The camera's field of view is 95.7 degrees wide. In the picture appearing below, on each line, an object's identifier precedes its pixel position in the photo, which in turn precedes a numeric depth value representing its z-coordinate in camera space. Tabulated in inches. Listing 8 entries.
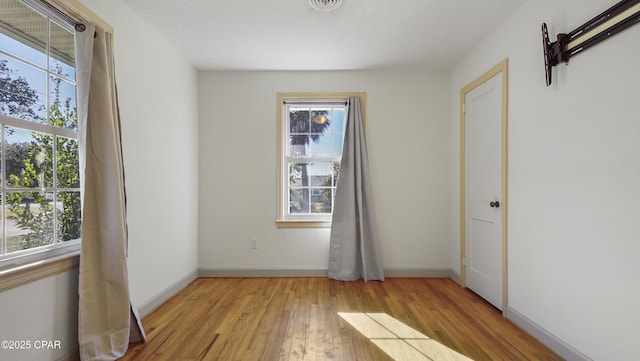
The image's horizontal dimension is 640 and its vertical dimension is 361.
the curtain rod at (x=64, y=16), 63.2
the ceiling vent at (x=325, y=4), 84.8
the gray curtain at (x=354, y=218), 130.7
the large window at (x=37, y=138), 57.7
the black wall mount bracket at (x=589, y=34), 55.8
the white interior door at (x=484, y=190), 98.5
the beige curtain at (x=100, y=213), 68.1
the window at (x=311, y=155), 141.1
